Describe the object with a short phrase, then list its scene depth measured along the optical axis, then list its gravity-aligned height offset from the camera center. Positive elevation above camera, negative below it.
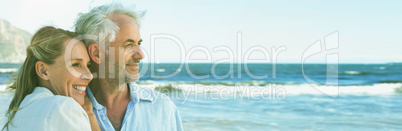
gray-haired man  2.18 -0.04
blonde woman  1.52 -0.09
